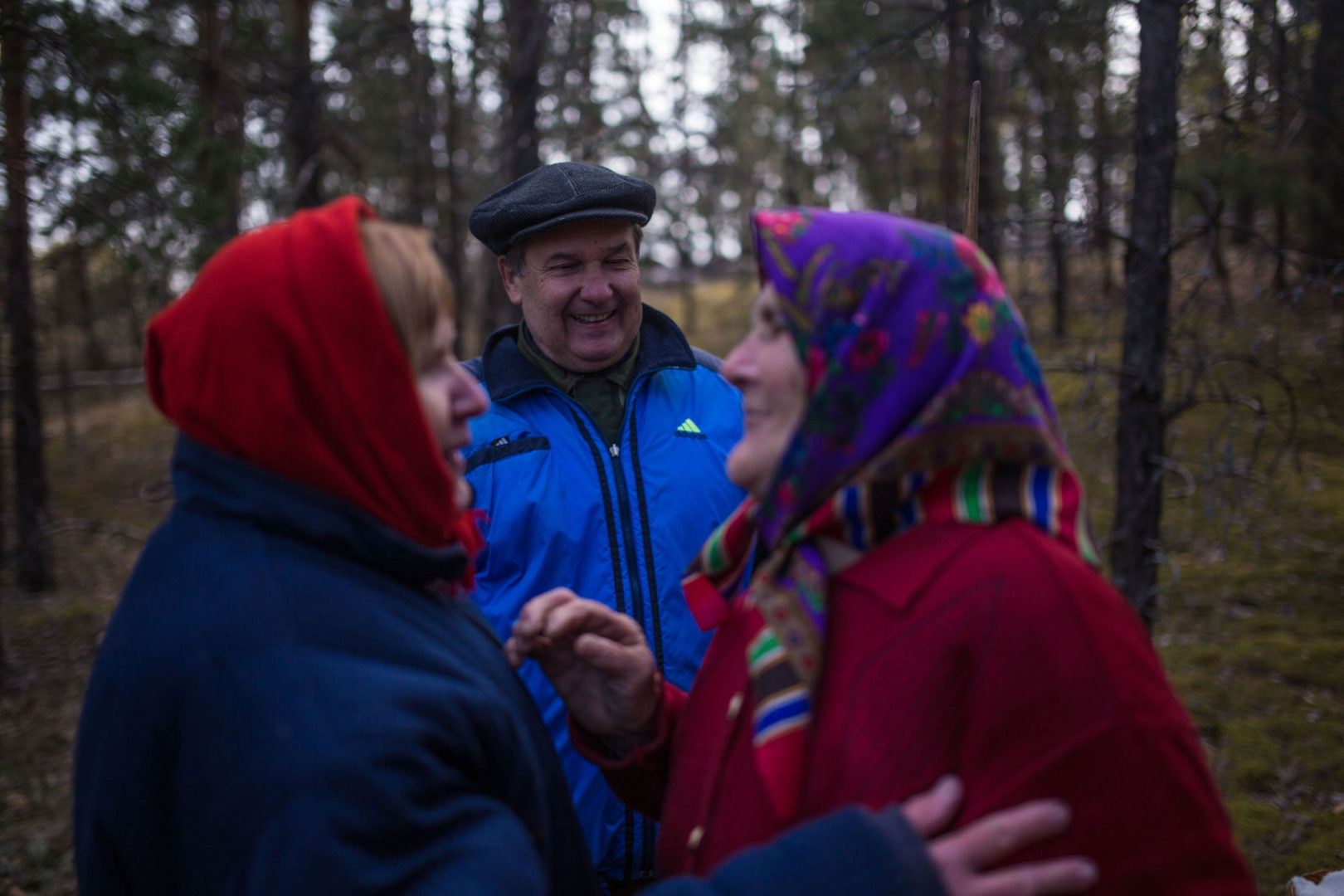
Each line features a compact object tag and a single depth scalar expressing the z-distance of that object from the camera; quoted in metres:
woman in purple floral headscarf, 1.11
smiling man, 2.33
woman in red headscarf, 1.06
